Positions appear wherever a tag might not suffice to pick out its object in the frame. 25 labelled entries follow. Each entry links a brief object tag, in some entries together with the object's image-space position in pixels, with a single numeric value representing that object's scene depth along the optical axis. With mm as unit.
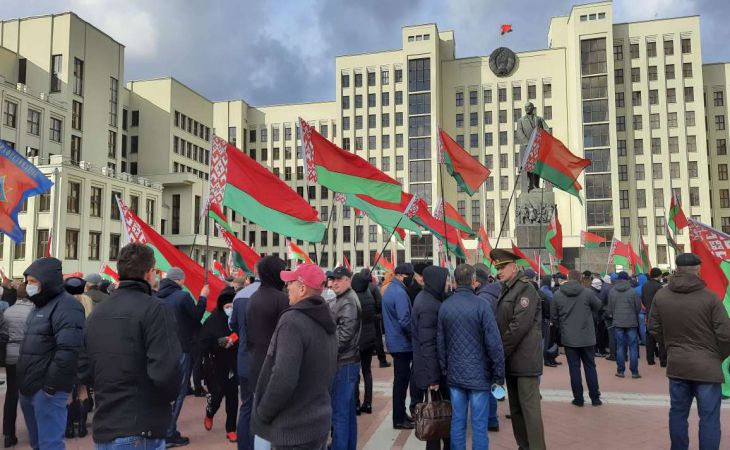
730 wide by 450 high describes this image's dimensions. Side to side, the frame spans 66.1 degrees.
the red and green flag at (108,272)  13359
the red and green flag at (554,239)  17986
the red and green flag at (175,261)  7254
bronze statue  22203
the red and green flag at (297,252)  14906
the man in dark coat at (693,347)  4977
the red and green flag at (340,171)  8539
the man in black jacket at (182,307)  6398
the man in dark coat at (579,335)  7832
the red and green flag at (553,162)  11906
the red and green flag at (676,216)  14070
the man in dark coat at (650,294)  11086
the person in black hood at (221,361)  6492
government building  50656
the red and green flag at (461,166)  10617
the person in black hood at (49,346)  4348
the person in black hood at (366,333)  7594
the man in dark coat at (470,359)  5031
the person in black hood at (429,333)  5254
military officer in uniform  5348
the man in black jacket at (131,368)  3150
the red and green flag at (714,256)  6227
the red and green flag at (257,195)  7516
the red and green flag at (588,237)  23719
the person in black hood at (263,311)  4801
